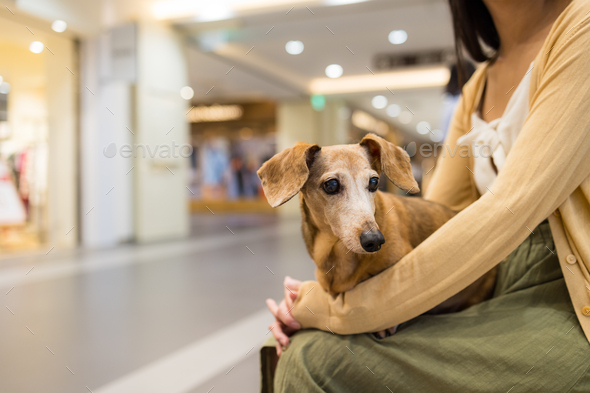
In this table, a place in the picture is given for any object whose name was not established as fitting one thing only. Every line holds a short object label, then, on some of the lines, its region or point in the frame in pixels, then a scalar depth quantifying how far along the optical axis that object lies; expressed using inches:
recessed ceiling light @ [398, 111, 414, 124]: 680.1
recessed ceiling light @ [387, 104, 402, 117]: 610.1
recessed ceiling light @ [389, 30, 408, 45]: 318.5
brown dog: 34.9
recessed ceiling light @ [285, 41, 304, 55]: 333.7
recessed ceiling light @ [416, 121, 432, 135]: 783.8
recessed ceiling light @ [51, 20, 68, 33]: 230.1
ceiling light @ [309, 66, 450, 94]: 447.0
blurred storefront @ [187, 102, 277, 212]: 615.2
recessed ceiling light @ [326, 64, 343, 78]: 413.8
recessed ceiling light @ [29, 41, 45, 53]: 243.8
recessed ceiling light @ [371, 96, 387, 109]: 513.8
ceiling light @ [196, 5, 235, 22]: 260.4
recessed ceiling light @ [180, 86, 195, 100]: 296.4
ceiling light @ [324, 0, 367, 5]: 242.5
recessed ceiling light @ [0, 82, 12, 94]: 254.0
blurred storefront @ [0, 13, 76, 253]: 254.4
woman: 34.6
